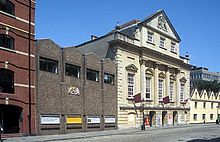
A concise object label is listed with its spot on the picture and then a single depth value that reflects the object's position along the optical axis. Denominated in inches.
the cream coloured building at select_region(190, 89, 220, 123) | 2705.7
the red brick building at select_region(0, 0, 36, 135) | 1094.4
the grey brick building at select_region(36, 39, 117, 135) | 1242.6
